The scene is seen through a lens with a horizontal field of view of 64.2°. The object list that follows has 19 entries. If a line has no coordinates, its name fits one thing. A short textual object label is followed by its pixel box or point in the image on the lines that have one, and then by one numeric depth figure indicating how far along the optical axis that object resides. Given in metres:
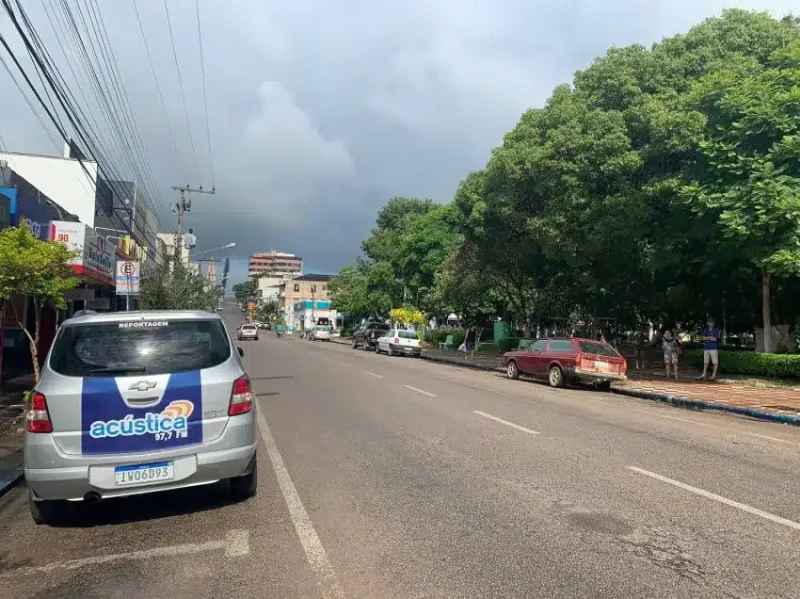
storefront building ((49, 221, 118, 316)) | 17.94
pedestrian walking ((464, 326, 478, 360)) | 34.09
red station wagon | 18.16
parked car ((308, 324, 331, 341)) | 61.73
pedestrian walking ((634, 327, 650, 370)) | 26.56
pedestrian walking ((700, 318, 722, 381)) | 20.05
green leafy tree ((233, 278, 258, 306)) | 156.62
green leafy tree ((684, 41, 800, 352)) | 15.72
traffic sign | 19.98
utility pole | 44.04
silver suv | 5.18
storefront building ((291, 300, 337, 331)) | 101.44
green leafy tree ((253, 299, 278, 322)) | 139.12
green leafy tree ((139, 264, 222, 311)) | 30.39
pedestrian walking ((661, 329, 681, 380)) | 21.64
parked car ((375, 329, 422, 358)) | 35.97
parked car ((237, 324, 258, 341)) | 55.34
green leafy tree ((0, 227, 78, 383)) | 10.78
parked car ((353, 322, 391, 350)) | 42.09
